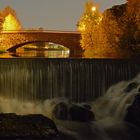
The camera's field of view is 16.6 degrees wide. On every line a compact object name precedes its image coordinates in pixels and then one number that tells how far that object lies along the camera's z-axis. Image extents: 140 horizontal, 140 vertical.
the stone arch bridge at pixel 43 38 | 67.69
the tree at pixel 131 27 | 45.12
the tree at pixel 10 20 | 87.00
